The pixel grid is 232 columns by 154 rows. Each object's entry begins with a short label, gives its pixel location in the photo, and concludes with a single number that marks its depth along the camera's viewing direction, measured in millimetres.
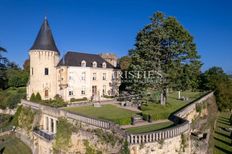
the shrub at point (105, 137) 13170
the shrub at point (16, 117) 26342
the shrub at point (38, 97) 30291
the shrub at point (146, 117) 17984
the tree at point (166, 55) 24297
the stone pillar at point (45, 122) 22453
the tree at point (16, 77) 55169
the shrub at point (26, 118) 23581
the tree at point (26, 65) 63288
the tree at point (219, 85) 37031
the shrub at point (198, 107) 22938
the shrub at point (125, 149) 11710
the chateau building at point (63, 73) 31469
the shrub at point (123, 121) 16753
